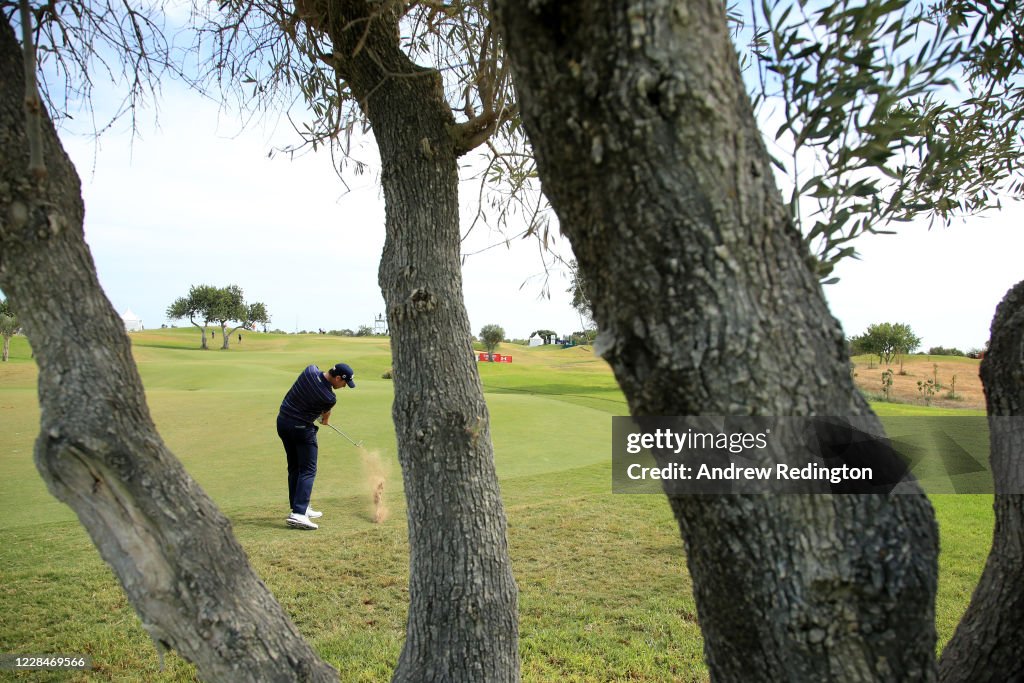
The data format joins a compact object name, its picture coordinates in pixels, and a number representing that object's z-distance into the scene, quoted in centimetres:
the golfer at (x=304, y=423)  622
